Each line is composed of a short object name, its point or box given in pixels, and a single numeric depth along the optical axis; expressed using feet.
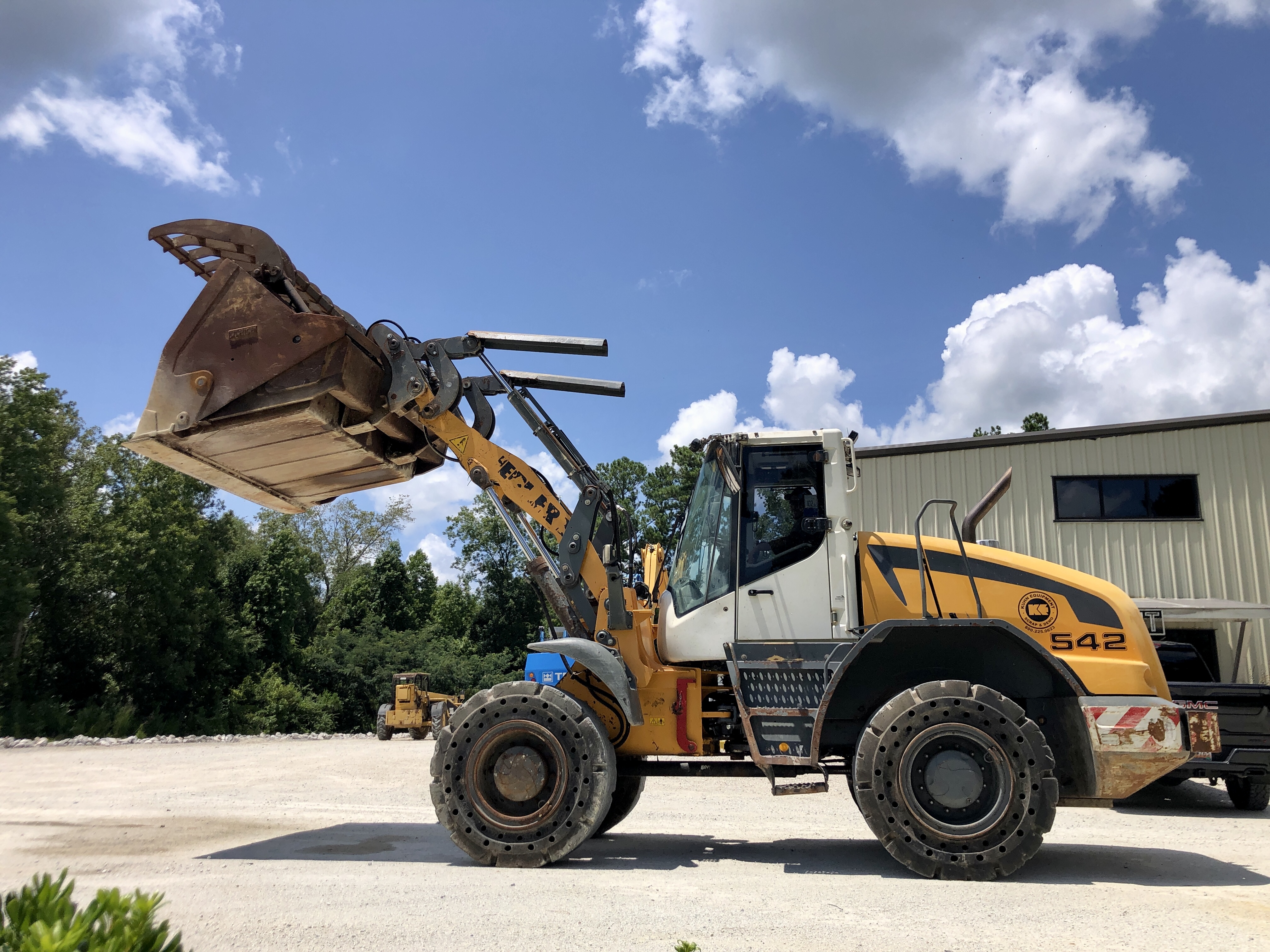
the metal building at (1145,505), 53.93
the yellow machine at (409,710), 85.61
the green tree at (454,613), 183.32
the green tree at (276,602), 138.51
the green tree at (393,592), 168.35
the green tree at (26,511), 96.53
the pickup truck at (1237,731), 32.30
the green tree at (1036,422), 141.49
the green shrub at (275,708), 125.08
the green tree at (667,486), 129.80
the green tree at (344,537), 192.03
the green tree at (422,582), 179.22
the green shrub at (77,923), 8.01
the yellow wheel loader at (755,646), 20.38
